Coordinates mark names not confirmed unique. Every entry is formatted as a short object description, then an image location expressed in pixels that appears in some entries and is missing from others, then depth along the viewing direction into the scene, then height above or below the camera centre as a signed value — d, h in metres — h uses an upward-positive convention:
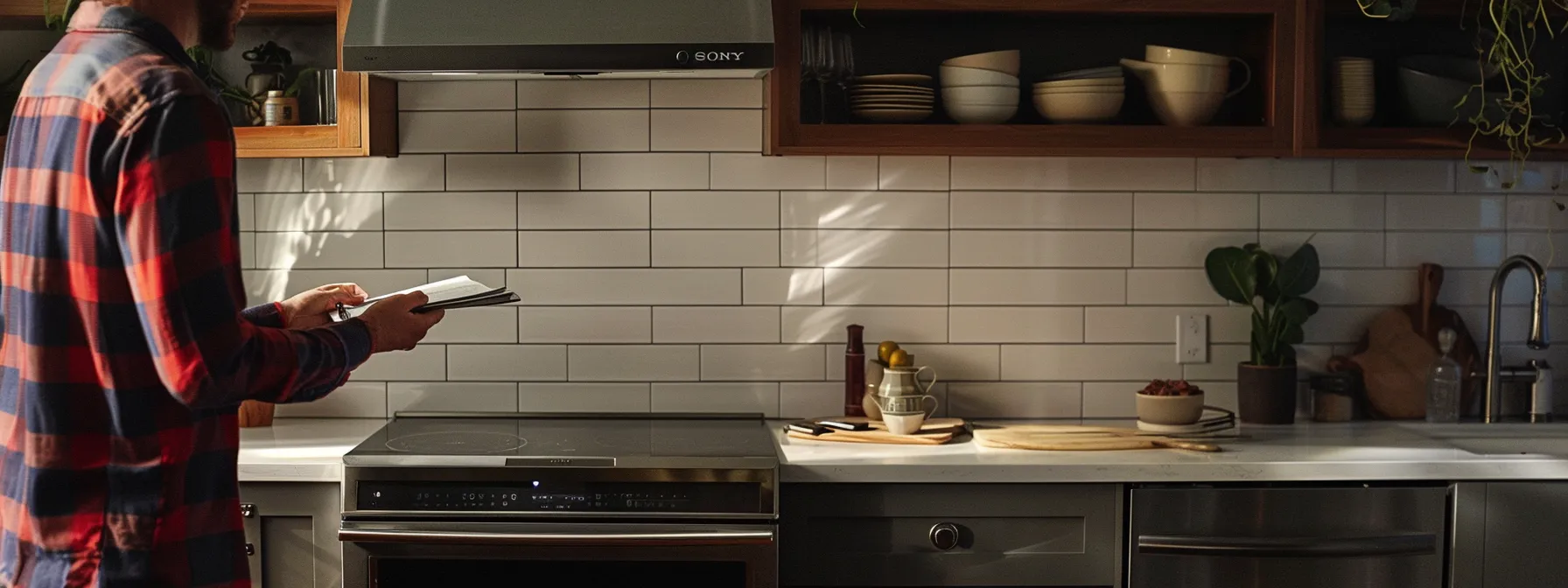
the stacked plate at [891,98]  2.59 +0.32
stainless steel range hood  2.36 +0.40
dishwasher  2.36 -0.48
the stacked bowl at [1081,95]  2.61 +0.33
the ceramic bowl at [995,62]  2.60 +0.40
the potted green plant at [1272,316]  2.79 -0.10
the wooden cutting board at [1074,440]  2.49 -0.33
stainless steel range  2.27 -0.44
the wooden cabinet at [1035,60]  2.57 +0.41
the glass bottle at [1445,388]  2.82 -0.25
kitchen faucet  2.72 -0.11
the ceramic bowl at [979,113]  2.60 +0.30
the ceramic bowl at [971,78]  2.59 +0.37
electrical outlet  2.92 -0.16
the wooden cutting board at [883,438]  2.55 -0.33
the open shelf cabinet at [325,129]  2.58 +0.25
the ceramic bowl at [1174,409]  2.62 -0.28
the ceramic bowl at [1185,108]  2.62 +0.31
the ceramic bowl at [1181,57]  2.61 +0.41
